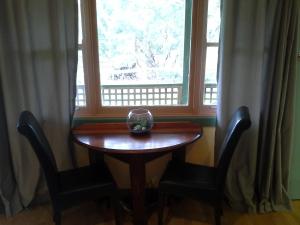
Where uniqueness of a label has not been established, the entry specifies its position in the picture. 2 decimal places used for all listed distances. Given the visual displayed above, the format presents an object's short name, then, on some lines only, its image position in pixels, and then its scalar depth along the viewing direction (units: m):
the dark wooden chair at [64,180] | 1.61
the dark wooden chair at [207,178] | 1.67
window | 2.05
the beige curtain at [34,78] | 1.86
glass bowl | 1.98
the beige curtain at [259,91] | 1.87
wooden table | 1.78
